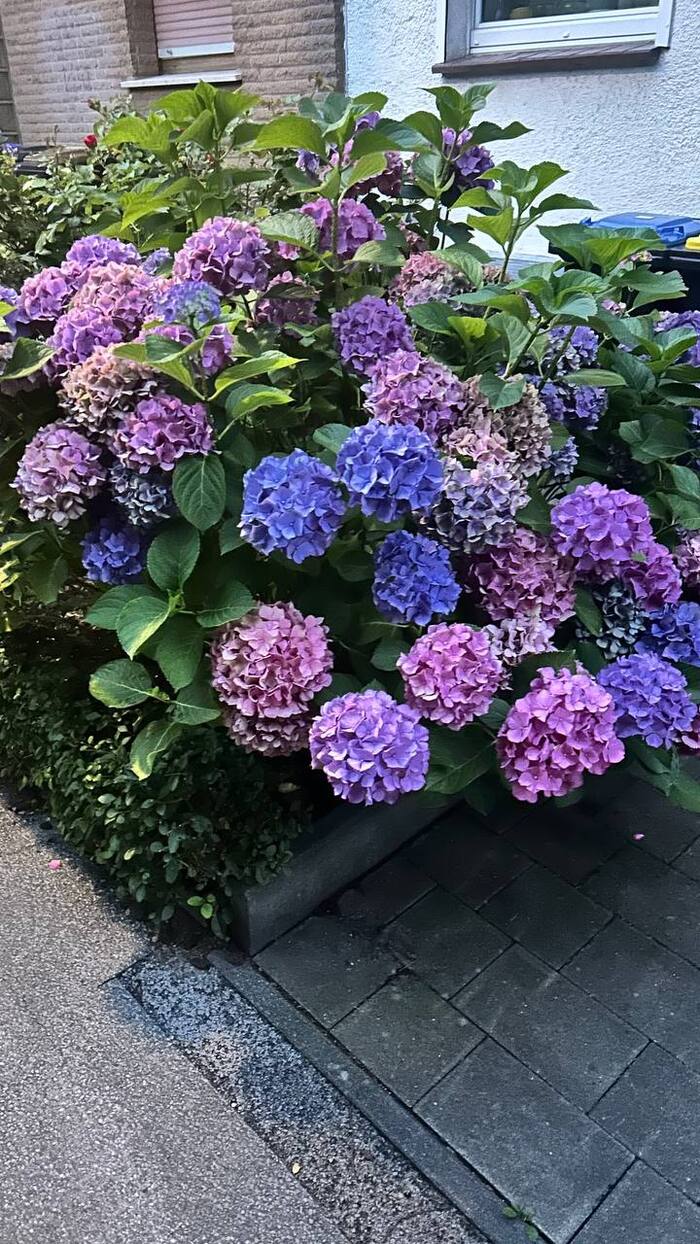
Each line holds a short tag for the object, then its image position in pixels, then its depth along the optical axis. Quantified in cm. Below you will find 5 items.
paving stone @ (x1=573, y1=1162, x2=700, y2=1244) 164
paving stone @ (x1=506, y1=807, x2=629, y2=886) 242
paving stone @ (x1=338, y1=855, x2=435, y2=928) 228
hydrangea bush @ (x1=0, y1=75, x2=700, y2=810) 171
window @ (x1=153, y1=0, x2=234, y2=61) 742
